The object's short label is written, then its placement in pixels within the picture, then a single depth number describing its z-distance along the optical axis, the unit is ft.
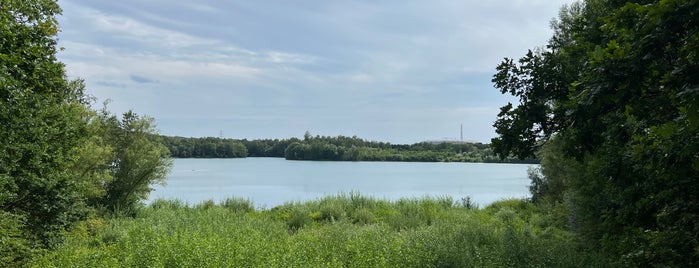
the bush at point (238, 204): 62.90
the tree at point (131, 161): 56.95
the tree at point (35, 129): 24.09
